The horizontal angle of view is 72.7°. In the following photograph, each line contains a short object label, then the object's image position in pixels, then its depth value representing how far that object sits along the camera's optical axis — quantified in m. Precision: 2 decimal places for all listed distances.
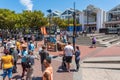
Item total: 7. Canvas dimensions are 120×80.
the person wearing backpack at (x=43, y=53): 3.86
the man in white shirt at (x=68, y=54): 4.34
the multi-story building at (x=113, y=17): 27.17
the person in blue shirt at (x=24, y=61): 3.55
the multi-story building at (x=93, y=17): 29.06
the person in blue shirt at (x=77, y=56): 4.35
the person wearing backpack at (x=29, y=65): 3.35
